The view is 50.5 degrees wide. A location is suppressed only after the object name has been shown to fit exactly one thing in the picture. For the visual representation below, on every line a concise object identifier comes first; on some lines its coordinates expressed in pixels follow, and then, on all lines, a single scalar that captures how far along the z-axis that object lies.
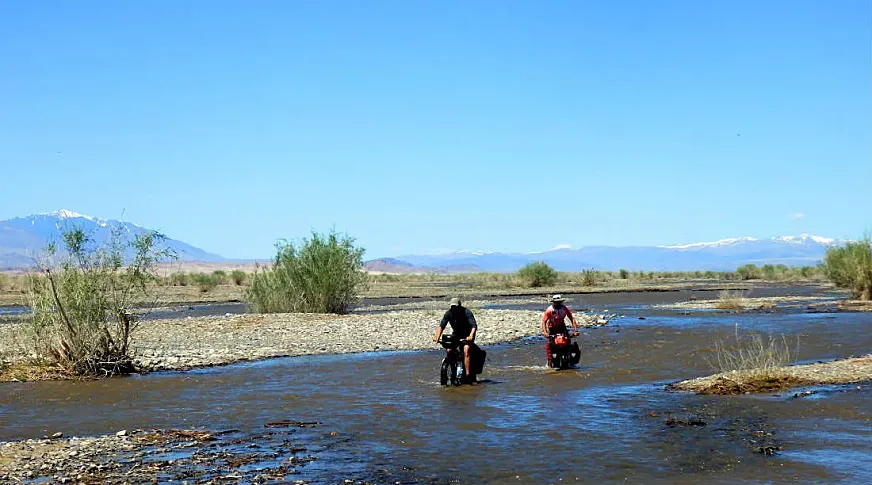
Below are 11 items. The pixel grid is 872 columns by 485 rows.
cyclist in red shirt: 19.42
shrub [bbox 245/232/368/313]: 36.81
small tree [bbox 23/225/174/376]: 19.75
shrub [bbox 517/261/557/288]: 75.88
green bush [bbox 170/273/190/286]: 83.12
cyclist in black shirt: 17.39
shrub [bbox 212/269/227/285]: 86.99
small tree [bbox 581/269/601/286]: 75.88
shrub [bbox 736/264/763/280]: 98.05
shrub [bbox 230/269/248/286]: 86.19
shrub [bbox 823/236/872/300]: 42.78
